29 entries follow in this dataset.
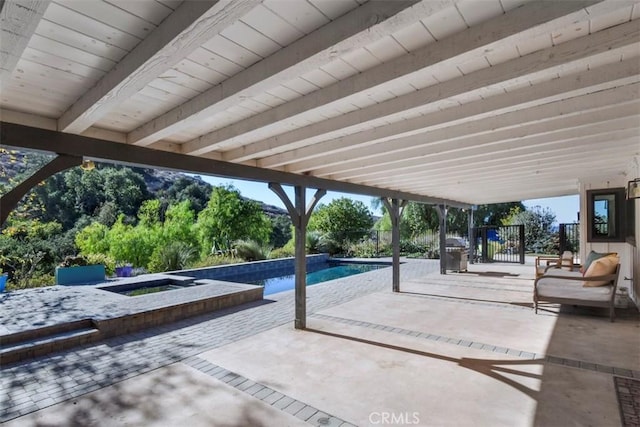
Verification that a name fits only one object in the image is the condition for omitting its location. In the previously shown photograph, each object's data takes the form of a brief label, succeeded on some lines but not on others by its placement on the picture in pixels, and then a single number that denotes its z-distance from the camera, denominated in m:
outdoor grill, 11.15
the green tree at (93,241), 10.55
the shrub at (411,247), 17.30
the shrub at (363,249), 16.91
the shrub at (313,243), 16.83
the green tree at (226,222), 13.94
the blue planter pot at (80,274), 8.03
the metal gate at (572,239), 12.85
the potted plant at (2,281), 7.21
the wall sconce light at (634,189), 4.78
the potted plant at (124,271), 9.25
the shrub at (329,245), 17.14
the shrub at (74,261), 8.42
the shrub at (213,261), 11.17
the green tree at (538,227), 17.19
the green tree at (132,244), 10.53
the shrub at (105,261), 9.37
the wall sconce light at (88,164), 3.31
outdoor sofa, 5.44
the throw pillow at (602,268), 5.52
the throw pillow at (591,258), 6.54
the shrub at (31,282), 7.88
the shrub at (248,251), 13.35
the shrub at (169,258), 10.50
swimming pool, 10.78
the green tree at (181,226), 12.06
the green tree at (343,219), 18.53
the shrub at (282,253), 14.34
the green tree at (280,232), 21.82
